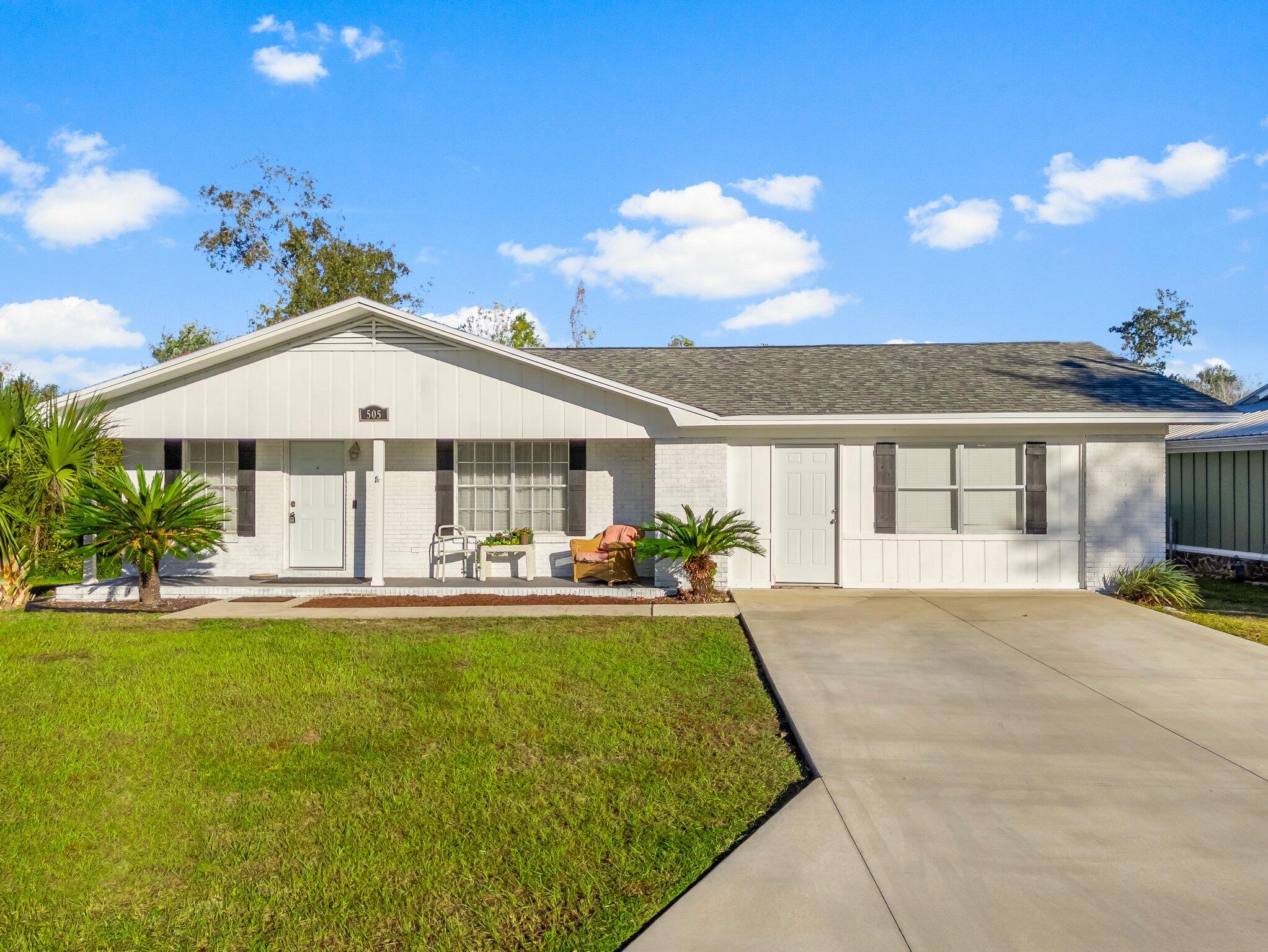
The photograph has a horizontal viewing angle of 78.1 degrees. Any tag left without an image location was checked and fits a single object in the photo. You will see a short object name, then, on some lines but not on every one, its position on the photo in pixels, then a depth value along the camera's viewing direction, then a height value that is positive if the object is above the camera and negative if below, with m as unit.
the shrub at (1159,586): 10.37 -1.50
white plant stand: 11.87 -1.23
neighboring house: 12.25 -0.32
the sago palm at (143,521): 10.05 -0.61
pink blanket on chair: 11.79 -0.91
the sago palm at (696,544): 10.68 -0.95
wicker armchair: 11.55 -1.35
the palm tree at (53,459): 10.36 +0.20
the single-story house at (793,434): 11.18 +0.60
